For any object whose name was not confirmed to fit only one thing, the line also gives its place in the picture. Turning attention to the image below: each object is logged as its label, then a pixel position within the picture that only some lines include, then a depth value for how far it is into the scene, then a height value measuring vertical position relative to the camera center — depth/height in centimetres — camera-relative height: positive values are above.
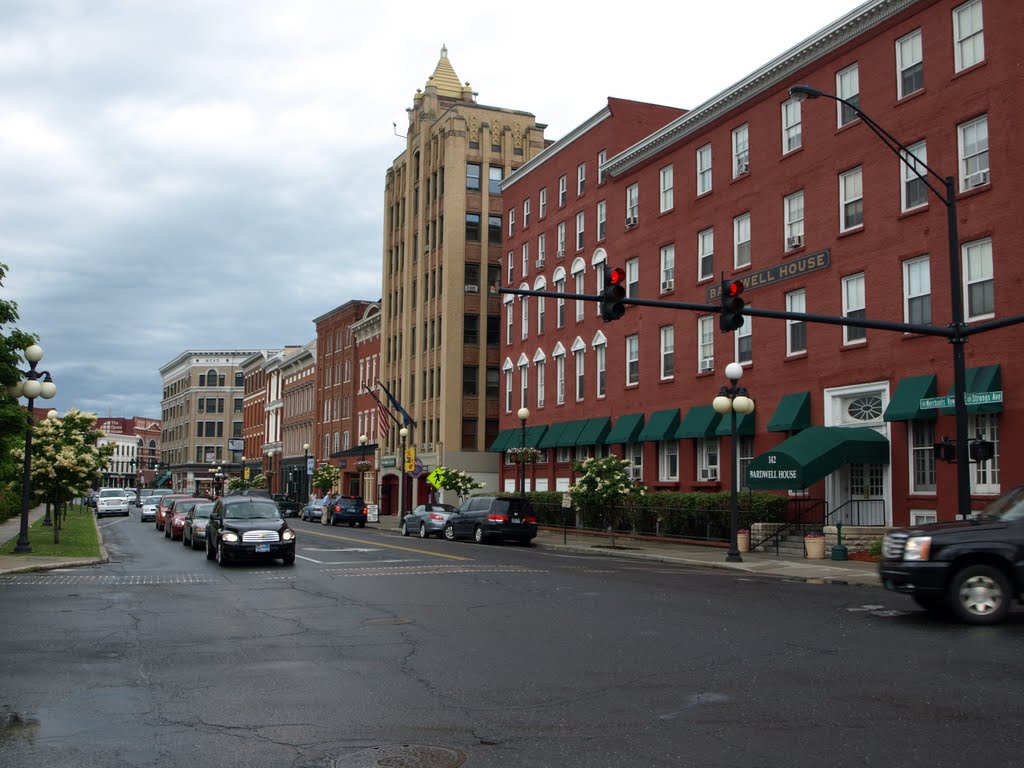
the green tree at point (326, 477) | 7481 -38
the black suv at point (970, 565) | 1314 -120
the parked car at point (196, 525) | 3075 -161
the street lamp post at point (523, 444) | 4000 +108
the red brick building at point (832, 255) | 2658 +674
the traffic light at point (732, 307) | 1906 +305
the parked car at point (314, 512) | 6391 -248
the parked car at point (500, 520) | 3584 -169
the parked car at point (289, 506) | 6469 -221
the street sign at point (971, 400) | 2519 +179
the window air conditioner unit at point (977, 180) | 2662 +757
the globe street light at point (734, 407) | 2645 +172
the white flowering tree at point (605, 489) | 3391 -57
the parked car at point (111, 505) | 7225 -232
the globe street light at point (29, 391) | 2448 +194
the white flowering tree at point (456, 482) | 4884 -48
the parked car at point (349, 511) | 5544 -210
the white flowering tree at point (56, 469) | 3275 +9
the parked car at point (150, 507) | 5816 -203
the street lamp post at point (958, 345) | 1947 +249
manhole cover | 677 -191
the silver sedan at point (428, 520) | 4041 -192
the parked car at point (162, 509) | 4435 -168
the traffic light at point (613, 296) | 1884 +321
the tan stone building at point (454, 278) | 6147 +1197
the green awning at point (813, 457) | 2817 +42
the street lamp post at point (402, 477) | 5306 -30
